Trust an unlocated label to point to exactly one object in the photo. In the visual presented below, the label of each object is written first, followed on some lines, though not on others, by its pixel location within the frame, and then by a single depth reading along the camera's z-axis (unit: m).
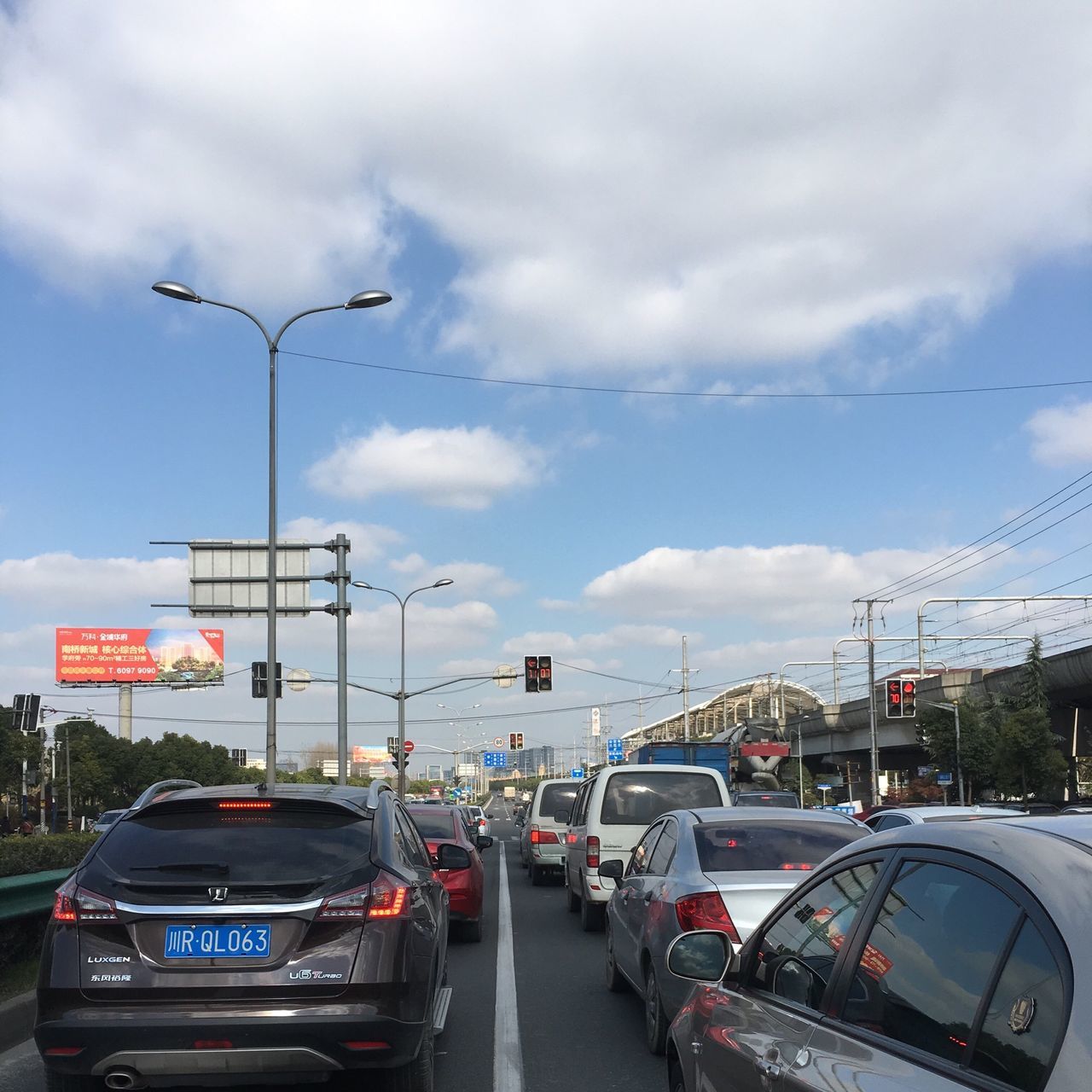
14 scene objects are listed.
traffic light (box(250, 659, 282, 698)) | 27.11
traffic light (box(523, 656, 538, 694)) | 39.69
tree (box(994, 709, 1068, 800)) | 50.69
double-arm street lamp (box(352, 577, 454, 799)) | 50.59
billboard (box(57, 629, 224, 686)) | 90.81
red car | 8.32
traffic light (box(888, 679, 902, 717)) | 48.31
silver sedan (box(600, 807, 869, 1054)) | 6.99
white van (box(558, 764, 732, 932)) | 14.35
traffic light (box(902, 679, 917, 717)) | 49.28
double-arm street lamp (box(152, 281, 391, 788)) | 23.94
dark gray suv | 5.21
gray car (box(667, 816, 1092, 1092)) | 2.19
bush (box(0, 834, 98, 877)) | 11.47
